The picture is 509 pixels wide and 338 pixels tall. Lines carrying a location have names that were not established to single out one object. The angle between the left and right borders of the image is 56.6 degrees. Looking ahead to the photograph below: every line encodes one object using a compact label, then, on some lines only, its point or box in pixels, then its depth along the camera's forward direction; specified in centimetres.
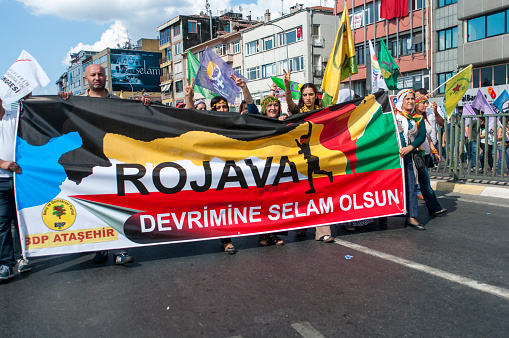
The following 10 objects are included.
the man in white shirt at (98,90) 509
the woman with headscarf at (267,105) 612
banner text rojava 491
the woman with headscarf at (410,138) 633
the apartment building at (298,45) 4759
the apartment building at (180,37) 7212
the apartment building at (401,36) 3700
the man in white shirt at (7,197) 465
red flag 3831
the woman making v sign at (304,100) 627
